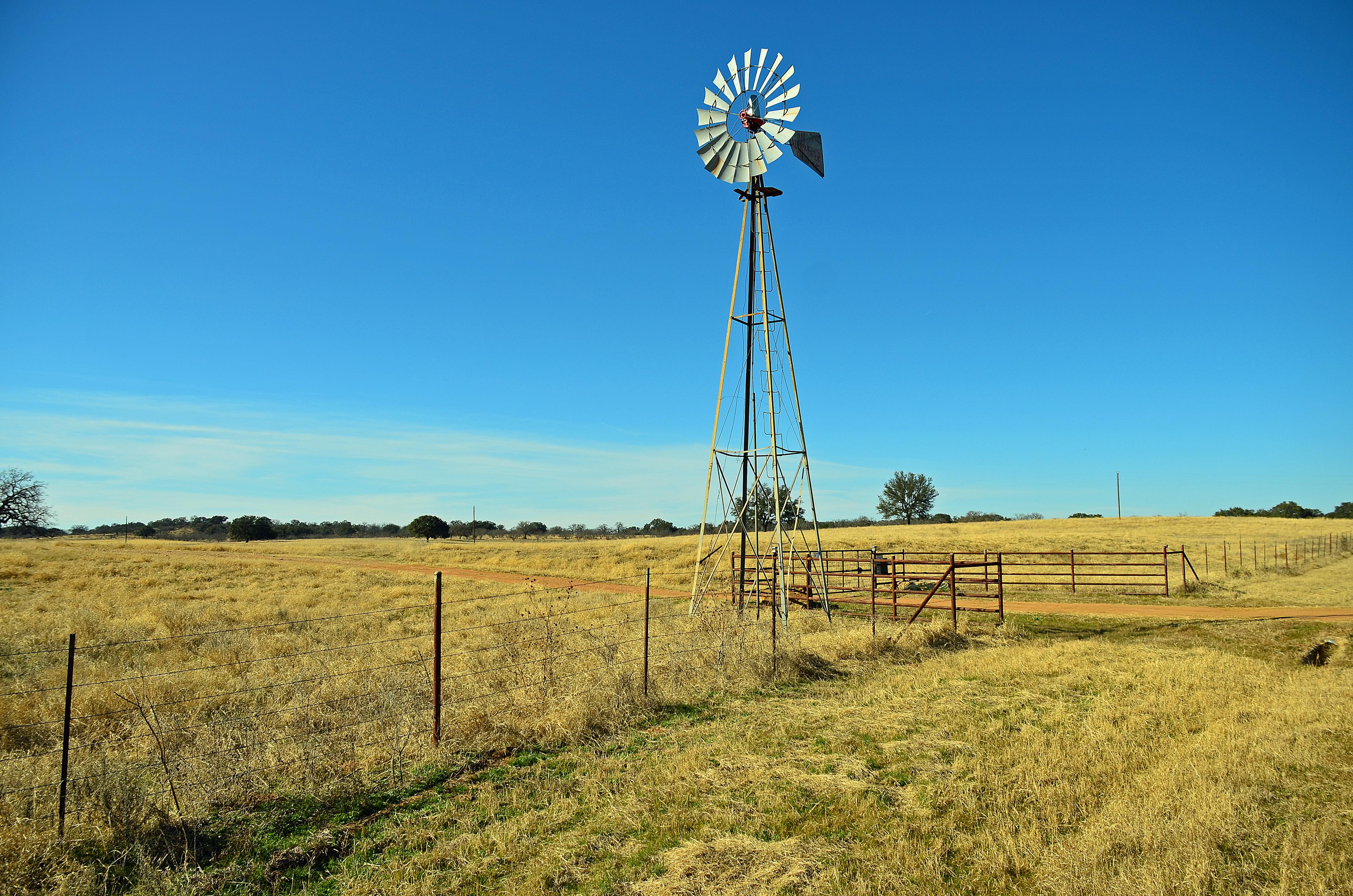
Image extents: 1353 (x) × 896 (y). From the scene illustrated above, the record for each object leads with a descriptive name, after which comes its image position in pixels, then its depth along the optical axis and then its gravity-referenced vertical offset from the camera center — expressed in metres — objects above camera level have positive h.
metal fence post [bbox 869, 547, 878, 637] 15.79 -1.84
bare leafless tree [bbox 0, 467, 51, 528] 85.69 +0.55
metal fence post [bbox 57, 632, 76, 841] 5.71 -2.01
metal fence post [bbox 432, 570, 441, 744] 8.29 -1.97
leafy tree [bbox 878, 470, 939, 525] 103.19 +2.18
